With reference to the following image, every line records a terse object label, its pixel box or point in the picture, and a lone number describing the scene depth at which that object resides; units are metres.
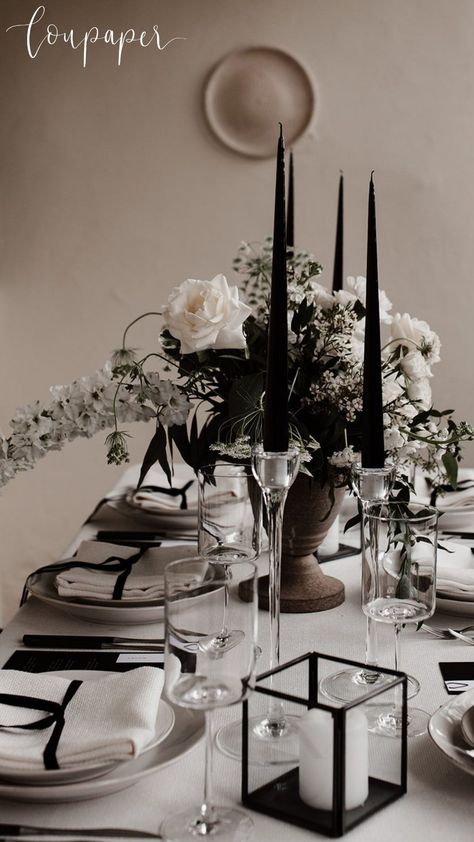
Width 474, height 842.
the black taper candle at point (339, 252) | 1.58
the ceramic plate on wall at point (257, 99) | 3.51
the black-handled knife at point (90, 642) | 1.25
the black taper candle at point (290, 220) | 1.62
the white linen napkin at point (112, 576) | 1.37
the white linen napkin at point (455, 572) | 1.38
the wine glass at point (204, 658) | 0.74
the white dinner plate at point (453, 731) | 0.87
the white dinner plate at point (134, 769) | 0.81
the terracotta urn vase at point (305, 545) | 1.42
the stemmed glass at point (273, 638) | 0.89
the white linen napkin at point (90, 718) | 0.83
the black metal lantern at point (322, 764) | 0.78
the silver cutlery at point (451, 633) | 1.28
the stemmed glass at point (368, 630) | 1.06
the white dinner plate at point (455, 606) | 1.36
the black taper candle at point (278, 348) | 0.96
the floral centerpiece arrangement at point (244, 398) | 1.29
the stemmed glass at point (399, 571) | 1.02
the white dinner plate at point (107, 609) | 1.33
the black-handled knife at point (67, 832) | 0.76
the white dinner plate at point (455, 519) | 1.96
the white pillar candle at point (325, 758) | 0.79
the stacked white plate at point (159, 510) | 1.96
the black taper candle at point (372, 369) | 1.02
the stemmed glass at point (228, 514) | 1.18
